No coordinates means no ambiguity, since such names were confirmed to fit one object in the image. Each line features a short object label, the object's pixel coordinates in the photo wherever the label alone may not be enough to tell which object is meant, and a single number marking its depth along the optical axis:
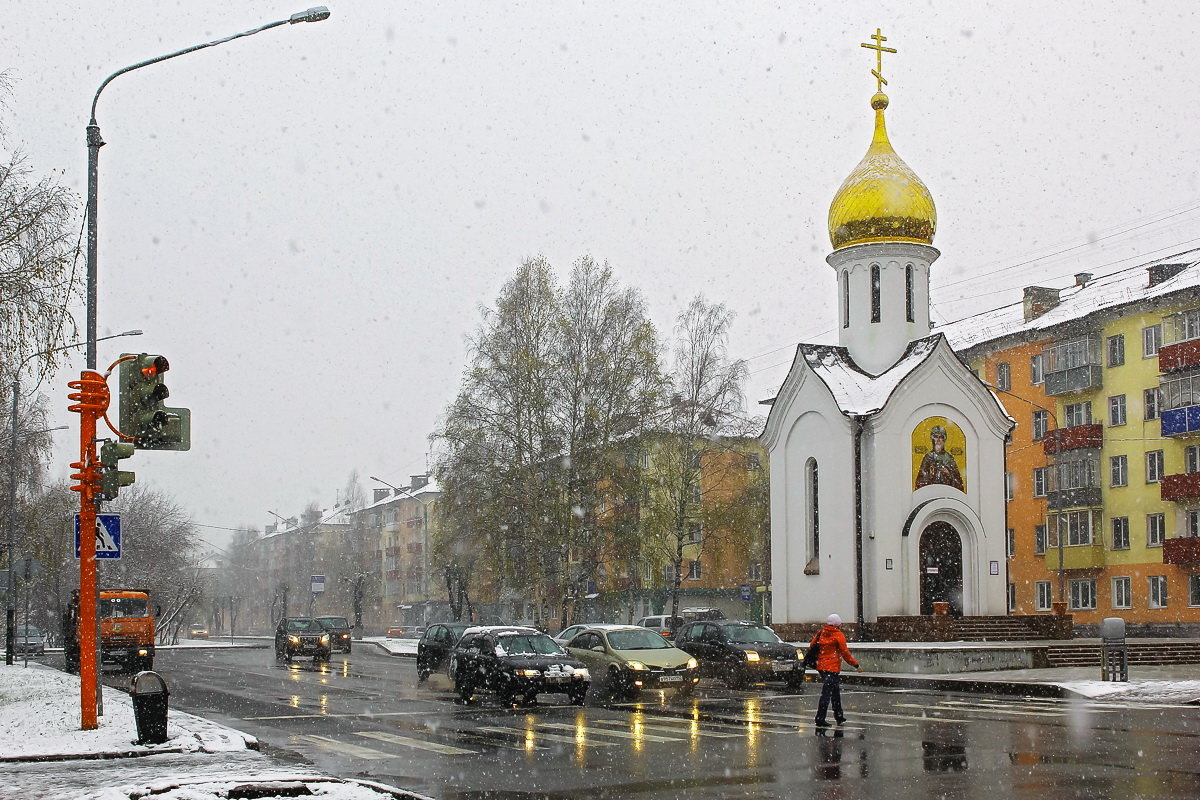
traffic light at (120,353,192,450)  14.76
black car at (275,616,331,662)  39.19
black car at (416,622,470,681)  30.19
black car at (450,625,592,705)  21.44
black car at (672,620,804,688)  25.89
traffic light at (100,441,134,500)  15.22
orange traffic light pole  15.35
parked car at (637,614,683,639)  46.50
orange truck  36.59
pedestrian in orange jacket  16.80
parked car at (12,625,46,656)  53.11
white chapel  35.53
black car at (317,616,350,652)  41.81
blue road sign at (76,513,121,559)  16.81
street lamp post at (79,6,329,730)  15.31
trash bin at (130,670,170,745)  14.47
